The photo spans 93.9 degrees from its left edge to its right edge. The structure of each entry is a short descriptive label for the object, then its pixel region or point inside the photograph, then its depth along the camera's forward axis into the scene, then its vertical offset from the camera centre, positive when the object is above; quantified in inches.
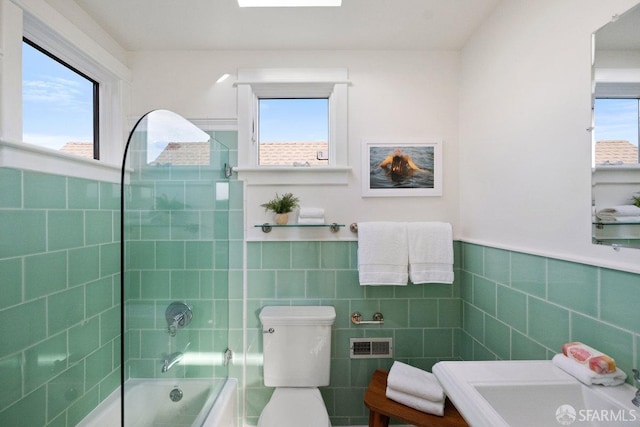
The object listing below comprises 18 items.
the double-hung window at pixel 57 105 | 51.3 +20.6
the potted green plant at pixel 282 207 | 71.9 +0.8
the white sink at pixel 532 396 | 32.1 -21.5
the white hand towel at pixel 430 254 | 68.9 -10.1
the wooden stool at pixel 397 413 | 53.6 -37.8
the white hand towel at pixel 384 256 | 68.7 -10.5
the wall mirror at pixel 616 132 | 34.0 +9.6
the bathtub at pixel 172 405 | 40.7 -33.1
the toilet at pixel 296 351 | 66.9 -31.7
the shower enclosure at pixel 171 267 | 39.8 -9.3
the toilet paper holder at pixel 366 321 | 73.3 -26.7
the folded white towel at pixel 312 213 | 71.1 -0.6
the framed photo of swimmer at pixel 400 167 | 74.3 +10.8
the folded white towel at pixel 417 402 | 54.9 -36.3
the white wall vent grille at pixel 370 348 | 73.6 -33.9
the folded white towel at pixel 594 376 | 34.7 -19.5
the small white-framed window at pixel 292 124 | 73.7 +22.2
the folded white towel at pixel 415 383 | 55.7 -33.5
